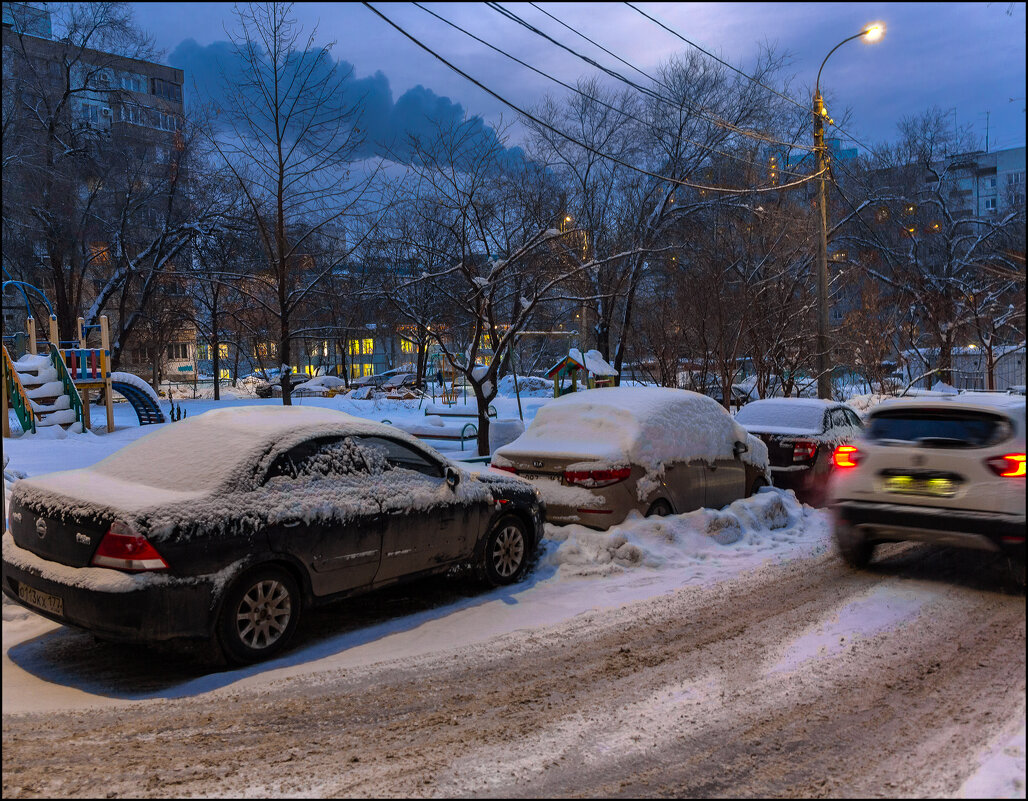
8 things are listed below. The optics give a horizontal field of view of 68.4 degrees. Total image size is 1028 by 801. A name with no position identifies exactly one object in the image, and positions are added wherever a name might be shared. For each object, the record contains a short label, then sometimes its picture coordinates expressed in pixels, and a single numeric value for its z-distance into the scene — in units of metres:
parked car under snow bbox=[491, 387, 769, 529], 7.84
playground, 16.61
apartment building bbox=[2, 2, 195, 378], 23.94
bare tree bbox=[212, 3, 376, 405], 12.87
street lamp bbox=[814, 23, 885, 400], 15.83
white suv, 5.10
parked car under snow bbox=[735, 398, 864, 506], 11.13
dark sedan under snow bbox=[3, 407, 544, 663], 4.50
